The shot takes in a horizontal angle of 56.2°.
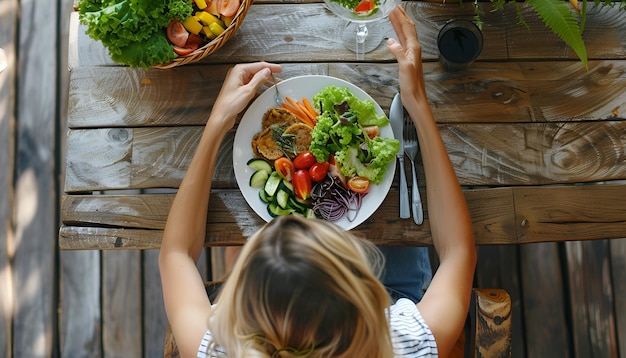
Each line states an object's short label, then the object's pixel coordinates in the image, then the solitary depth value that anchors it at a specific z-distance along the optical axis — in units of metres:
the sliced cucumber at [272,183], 1.44
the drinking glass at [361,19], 1.46
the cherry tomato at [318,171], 1.43
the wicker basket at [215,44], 1.40
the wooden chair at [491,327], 1.44
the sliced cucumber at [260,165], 1.46
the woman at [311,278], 1.01
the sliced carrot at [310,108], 1.47
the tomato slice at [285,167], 1.44
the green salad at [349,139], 1.42
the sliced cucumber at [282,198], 1.44
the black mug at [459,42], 1.51
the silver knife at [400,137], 1.49
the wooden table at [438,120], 1.51
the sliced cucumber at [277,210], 1.44
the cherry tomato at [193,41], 1.44
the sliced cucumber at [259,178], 1.46
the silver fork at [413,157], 1.49
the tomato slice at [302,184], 1.42
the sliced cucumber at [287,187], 1.45
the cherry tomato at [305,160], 1.43
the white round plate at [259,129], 1.45
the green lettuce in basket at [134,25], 1.36
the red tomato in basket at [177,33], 1.42
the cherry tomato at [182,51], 1.43
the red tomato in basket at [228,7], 1.42
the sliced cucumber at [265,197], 1.45
